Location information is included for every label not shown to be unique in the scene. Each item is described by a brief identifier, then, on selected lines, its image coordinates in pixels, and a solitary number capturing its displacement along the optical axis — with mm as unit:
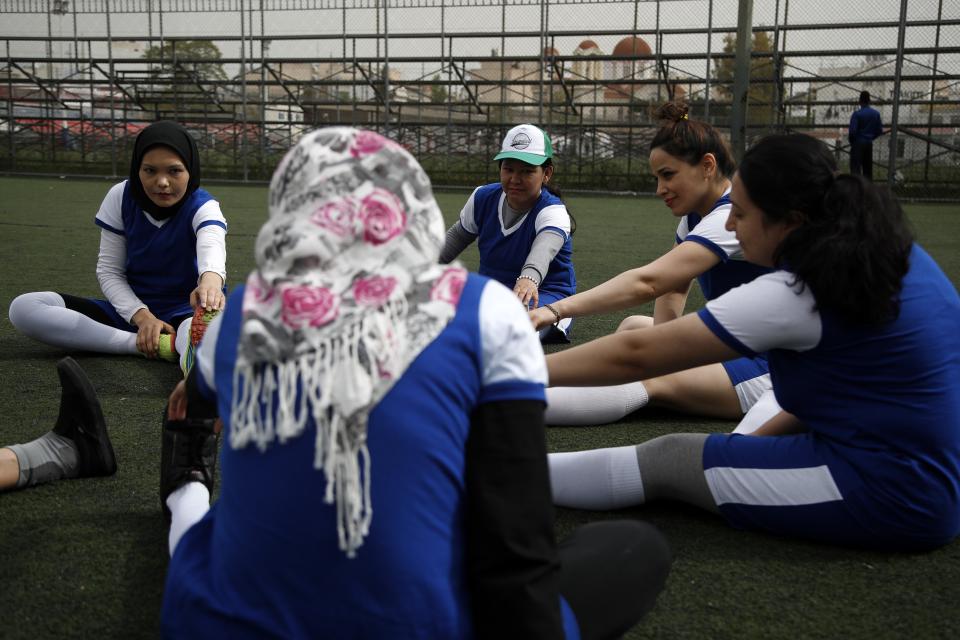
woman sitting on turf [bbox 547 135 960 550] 2104
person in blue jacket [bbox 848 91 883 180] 15836
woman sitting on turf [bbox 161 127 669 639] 1275
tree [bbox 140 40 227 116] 22734
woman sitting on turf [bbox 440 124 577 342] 4797
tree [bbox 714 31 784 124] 18766
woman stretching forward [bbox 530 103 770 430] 3355
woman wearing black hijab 4219
